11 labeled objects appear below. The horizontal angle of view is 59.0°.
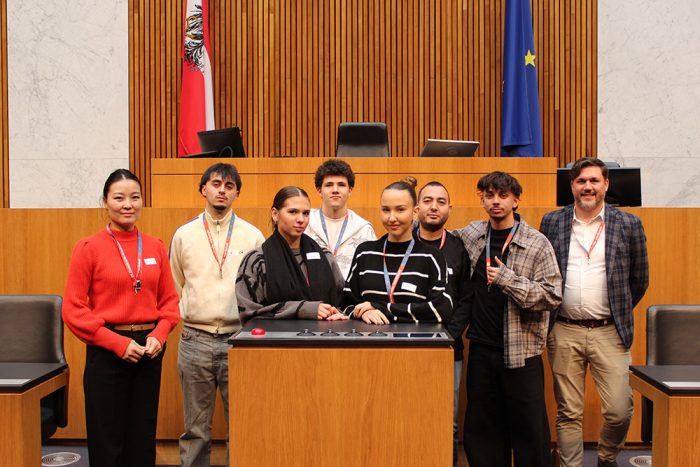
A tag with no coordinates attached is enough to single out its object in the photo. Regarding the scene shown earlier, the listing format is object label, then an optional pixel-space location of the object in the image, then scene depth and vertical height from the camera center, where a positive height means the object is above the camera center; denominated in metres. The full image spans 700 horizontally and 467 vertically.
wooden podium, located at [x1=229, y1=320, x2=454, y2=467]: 1.88 -0.57
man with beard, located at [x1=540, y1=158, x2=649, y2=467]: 2.85 -0.40
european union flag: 5.60 +1.19
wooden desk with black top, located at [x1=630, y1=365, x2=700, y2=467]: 1.99 -0.67
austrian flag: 5.76 +1.23
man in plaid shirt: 2.63 -0.53
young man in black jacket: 2.75 -0.13
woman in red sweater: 2.41 -0.44
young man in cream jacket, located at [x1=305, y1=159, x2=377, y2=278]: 2.91 -0.03
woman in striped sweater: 2.20 -0.22
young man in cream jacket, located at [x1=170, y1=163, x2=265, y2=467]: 2.77 -0.43
